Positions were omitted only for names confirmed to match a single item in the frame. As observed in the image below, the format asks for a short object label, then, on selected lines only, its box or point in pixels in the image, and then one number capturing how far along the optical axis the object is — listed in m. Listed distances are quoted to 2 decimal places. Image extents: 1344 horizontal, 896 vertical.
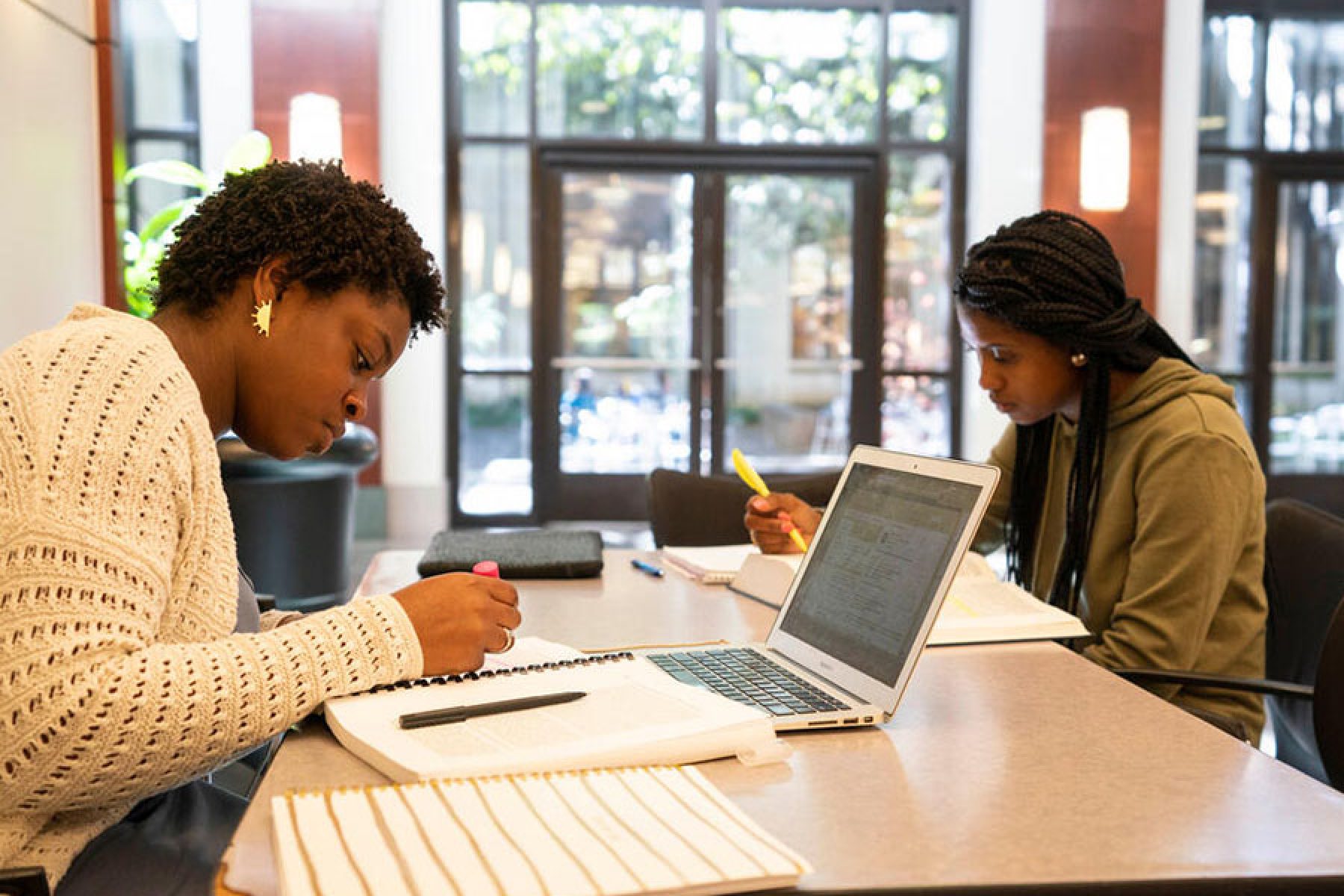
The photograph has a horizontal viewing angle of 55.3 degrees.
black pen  1.14
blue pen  2.19
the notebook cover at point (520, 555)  2.13
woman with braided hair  1.84
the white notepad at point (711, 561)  2.12
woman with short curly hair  1.01
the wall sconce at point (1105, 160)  6.57
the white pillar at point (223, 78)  6.32
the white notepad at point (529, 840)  0.81
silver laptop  1.25
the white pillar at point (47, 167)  3.63
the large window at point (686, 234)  6.82
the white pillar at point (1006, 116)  6.73
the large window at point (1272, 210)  7.14
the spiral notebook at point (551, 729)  1.05
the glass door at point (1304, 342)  7.24
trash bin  4.09
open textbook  1.66
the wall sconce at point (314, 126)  6.04
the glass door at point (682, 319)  6.91
